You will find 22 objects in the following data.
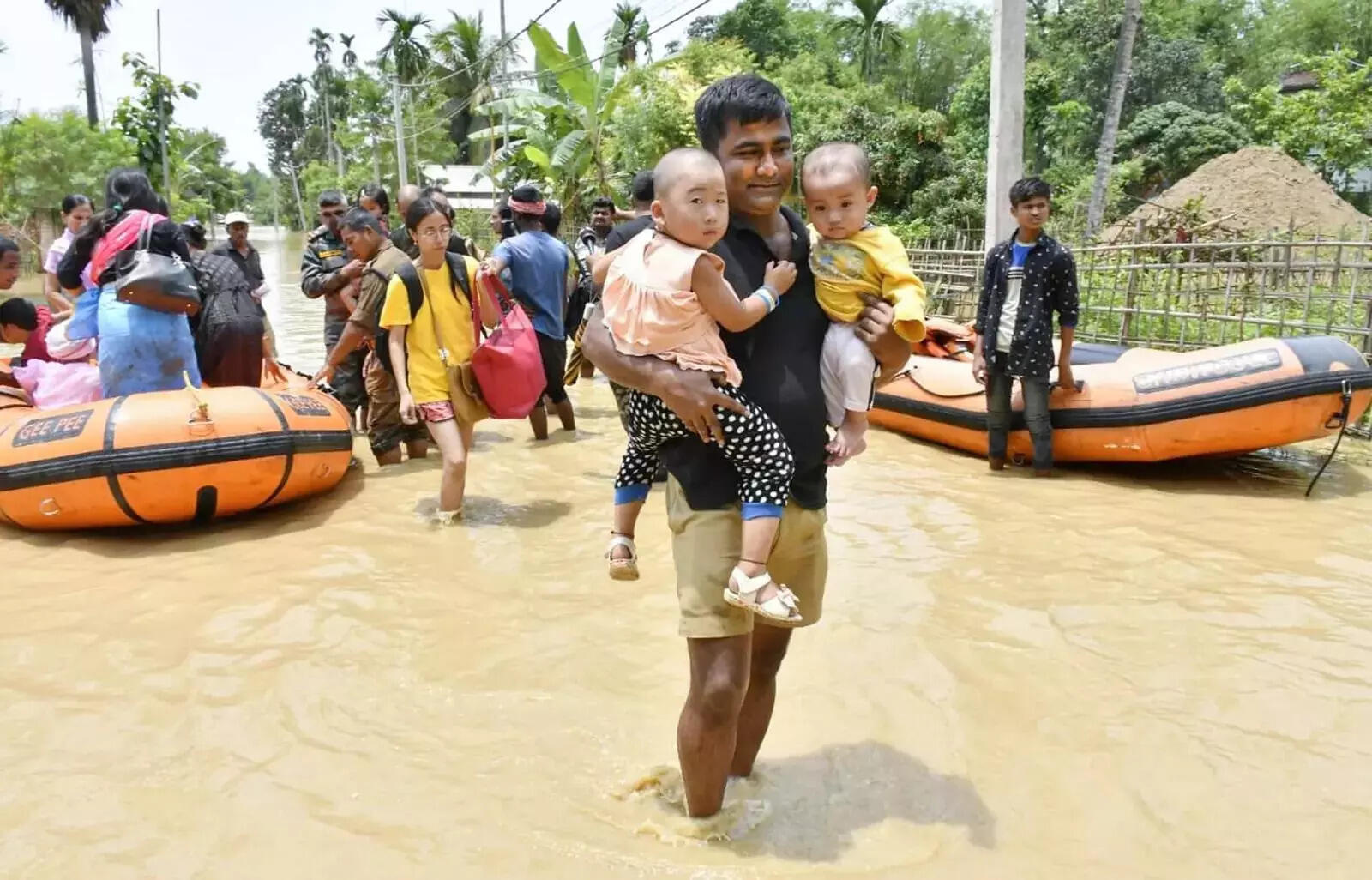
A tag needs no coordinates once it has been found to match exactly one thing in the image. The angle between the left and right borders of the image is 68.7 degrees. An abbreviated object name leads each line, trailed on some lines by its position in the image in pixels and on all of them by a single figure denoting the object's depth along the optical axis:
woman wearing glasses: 5.24
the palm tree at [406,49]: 43.12
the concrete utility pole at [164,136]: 29.80
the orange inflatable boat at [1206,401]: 5.84
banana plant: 20.33
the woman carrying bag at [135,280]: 5.25
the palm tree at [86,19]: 34.09
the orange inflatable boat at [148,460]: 5.01
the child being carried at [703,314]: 2.16
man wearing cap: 7.61
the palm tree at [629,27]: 22.83
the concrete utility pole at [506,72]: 25.97
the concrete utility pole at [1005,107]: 8.24
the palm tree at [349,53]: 65.81
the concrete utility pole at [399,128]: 29.98
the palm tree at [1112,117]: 16.77
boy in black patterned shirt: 6.20
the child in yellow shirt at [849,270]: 2.34
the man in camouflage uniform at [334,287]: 7.11
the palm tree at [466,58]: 36.03
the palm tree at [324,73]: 67.50
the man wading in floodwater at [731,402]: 2.25
